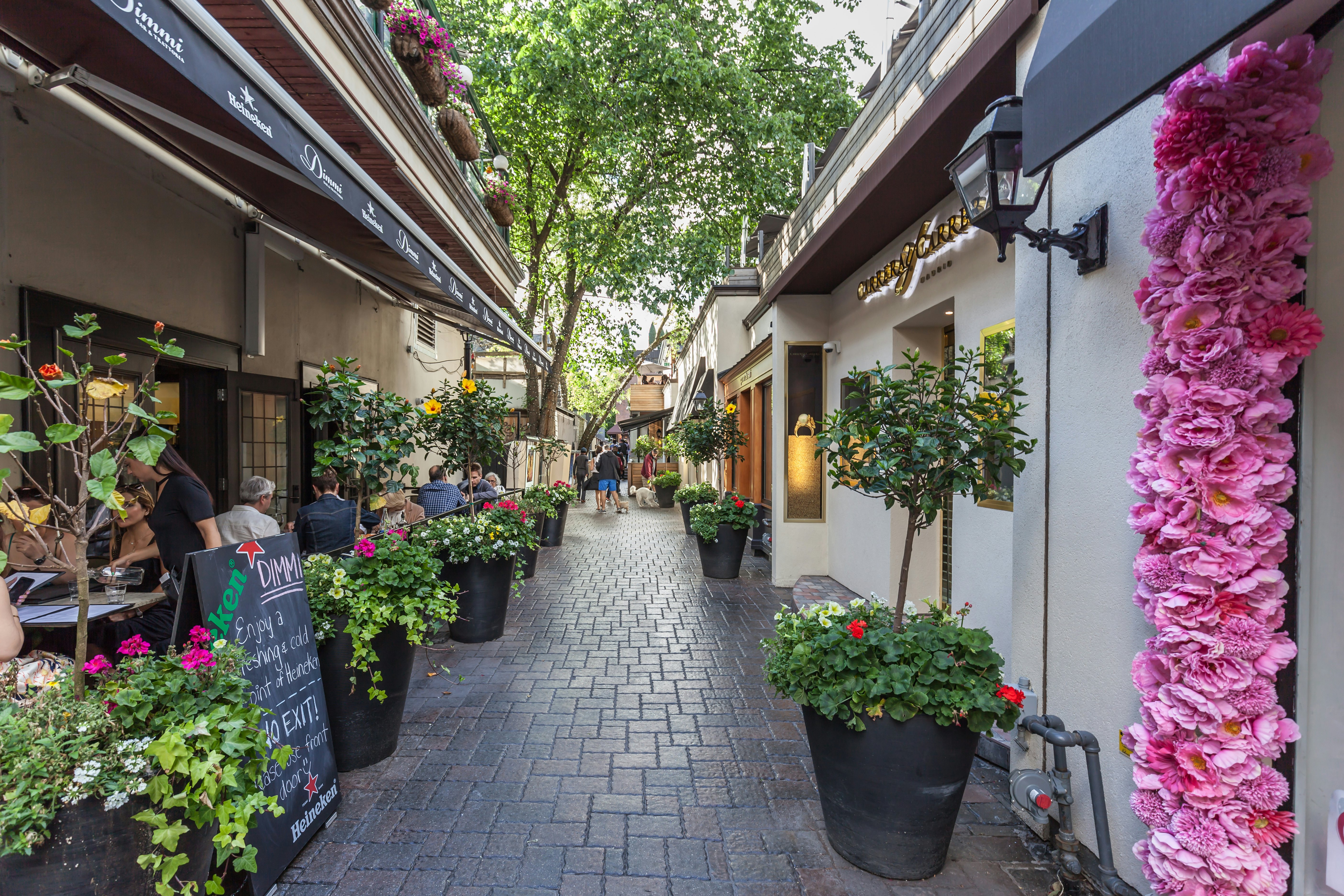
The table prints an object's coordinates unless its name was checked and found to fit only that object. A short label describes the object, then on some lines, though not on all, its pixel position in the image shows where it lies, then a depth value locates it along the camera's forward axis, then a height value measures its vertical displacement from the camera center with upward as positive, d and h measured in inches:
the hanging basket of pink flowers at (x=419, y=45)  257.0 +154.9
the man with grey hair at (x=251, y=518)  170.1 -21.4
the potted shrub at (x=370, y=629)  129.2 -38.1
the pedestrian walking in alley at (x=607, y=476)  727.7 -41.9
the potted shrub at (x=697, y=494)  406.3 -34.4
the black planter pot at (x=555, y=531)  452.4 -64.4
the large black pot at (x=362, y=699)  130.0 -53.3
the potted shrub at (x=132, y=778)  66.3 -36.1
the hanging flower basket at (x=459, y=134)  306.3 +142.5
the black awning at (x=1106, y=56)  62.6 +42.1
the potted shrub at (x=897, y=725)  101.0 -43.5
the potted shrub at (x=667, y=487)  812.6 -59.2
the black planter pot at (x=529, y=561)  338.0 -63.9
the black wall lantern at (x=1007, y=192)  106.7 +41.6
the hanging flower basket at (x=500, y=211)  421.1 +144.5
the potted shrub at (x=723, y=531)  331.9 -46.2
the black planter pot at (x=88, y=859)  65.6 -42.9
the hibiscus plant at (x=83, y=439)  69.9 -0.7
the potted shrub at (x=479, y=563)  212.4 -42.0
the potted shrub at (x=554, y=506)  425.1 -45.5
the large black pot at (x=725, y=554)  336.8 -58.5
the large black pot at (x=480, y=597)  221.3 -54.0
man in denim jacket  201.5 -26.3
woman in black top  146.3 -19.4
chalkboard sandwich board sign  99.2 -37.6
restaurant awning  102.9 +63.5
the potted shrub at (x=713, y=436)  460.1 +2.0
